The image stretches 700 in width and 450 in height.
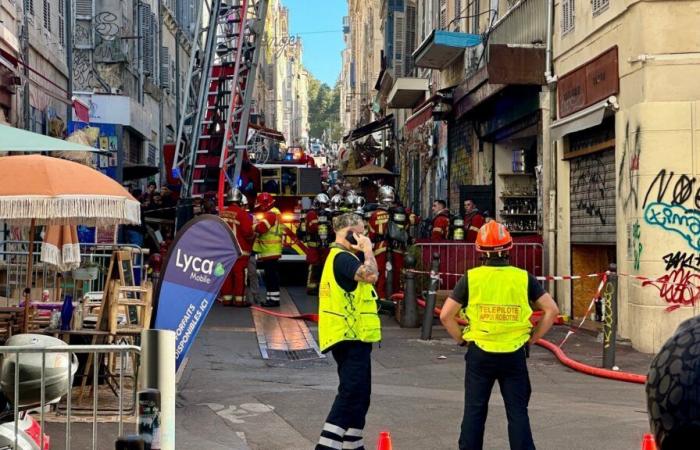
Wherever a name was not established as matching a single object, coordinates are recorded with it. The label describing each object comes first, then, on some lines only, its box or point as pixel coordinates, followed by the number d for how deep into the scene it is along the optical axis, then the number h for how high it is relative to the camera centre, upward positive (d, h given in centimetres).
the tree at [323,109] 14625 +1442
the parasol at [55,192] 859 +12
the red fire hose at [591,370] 1057 -170
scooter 473 -81
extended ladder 2169 +224
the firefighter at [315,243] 1917 -68
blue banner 859 -56
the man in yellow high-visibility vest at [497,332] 637 -77
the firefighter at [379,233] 1728 -45
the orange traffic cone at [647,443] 591 -134
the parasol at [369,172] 2883 +91
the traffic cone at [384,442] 598 -133
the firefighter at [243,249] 1733 -71
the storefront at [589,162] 1386 +60
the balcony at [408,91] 2852 +308
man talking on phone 684 -79
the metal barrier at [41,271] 1229 -79
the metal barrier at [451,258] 1577 -79
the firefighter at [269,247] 1761 -69
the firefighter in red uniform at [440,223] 1777 -31
